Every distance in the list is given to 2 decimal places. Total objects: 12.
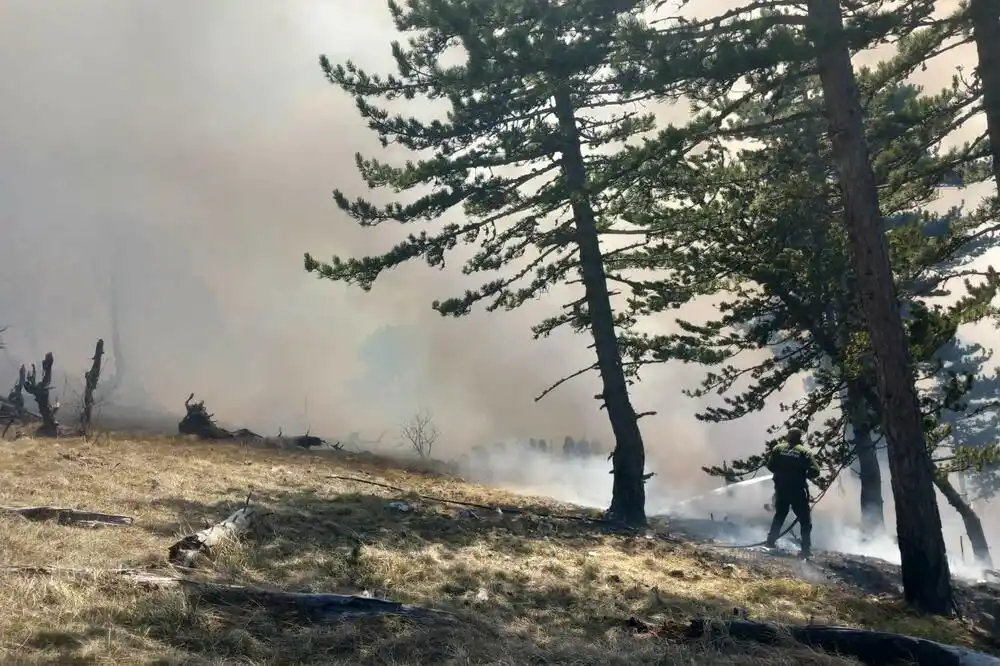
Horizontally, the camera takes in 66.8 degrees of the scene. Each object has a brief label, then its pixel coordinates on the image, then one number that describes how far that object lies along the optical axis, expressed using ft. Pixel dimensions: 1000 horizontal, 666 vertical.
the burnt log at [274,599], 17.75
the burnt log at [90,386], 65.62
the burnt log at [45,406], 62.69
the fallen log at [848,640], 17.63
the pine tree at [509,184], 50.34
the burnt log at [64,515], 26.50
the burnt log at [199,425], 73.56
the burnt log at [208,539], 22.47
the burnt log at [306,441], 75.61
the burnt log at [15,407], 70.59
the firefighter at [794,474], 44.55
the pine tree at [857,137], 29.96
